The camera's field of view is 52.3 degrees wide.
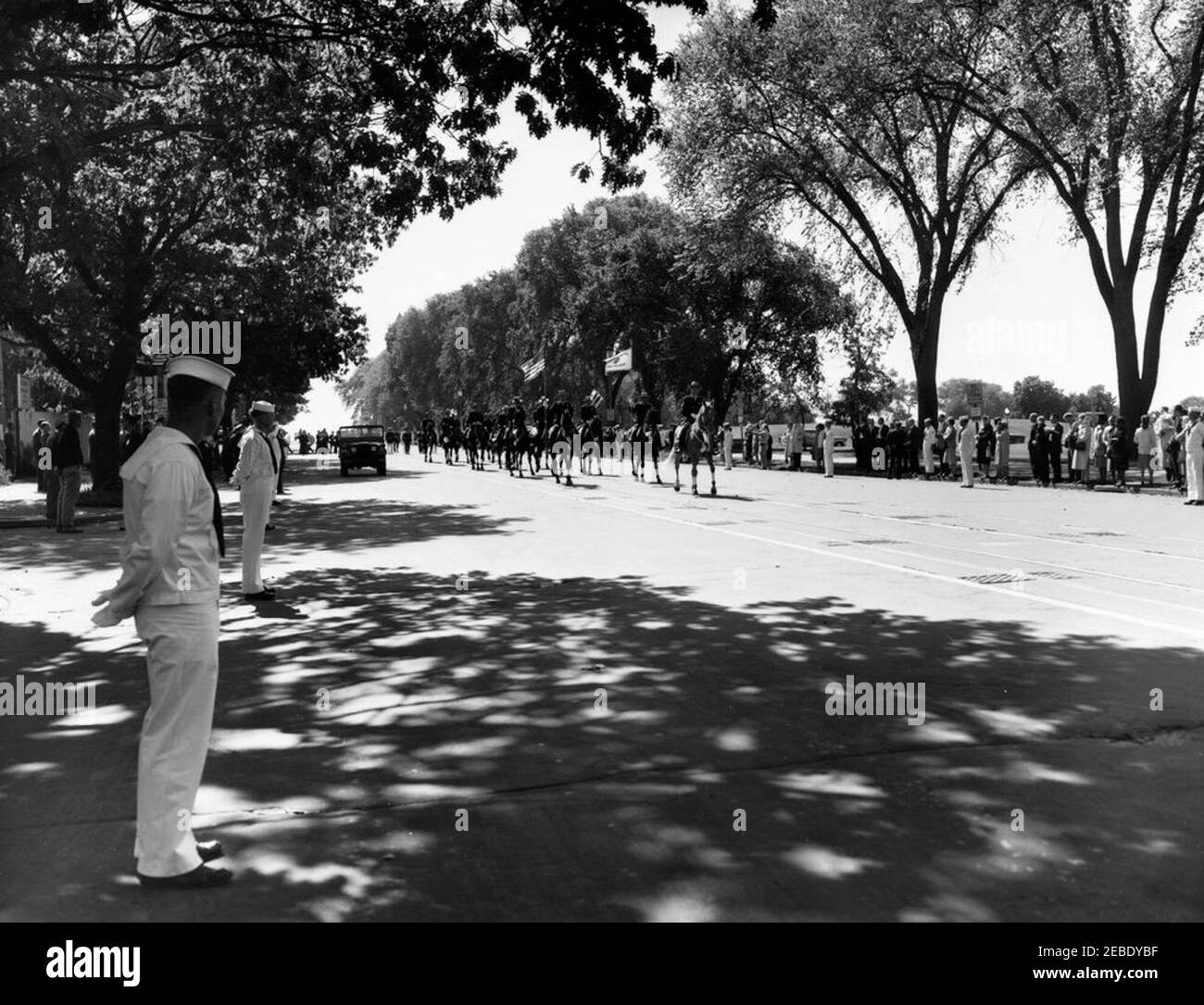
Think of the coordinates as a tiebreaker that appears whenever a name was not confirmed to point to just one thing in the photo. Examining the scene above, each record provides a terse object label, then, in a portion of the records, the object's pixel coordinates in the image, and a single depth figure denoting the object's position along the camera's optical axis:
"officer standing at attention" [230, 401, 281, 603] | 11.39
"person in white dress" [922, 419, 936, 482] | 36.34
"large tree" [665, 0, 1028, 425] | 36.69
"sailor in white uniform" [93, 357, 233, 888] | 4.24
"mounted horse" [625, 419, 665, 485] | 32.09
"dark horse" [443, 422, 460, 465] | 51.47
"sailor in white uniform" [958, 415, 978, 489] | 31.50
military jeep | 44.91
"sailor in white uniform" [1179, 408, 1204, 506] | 23.81
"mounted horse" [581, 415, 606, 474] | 35.38
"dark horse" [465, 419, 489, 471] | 45.66
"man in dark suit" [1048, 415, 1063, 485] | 32.22
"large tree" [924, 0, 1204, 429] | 30.53
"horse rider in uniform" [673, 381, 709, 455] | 26.80
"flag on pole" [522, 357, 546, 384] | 54.59
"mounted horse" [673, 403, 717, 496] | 26.17
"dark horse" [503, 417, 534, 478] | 36.91
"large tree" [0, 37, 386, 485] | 16.88
